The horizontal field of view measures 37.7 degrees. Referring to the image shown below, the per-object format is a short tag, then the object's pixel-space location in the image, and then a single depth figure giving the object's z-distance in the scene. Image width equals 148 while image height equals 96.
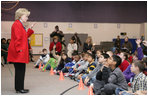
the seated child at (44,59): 7.58
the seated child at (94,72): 4.21
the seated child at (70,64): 5.96
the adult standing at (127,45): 9.71
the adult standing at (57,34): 8.13
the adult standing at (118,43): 11.94
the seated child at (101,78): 3.75
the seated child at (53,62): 6.83
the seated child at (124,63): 5.22
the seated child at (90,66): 4.82
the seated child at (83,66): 5.20
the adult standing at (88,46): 7.97
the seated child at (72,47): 8.84
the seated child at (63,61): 6.27
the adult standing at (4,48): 8.94
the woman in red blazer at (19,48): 3.54
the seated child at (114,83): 3.53
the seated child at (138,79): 3.04
